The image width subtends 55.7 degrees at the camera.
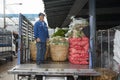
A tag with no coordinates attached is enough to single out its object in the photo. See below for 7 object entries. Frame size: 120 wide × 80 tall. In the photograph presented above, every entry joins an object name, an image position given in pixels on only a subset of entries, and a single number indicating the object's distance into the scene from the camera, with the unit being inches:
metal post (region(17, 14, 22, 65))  122.0
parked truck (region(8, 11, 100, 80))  101.3
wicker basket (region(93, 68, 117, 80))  126.3
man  129.0
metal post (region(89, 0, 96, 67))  117.4
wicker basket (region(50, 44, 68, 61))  133.3
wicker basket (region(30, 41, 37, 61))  142.2
